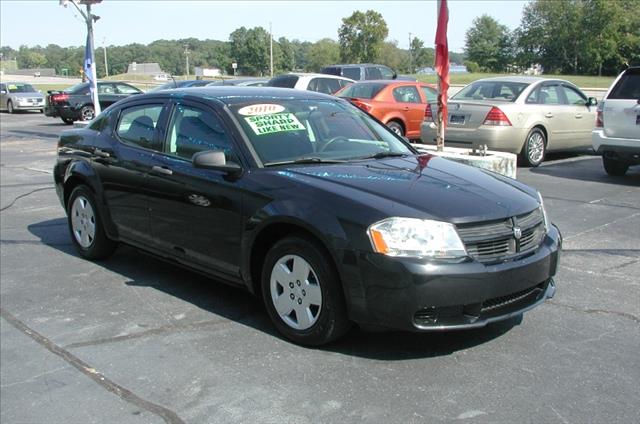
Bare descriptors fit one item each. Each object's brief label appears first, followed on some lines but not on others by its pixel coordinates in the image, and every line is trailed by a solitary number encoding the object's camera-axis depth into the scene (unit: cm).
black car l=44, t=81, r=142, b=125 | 2486
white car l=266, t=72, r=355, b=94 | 1744
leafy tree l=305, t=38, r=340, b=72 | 12638
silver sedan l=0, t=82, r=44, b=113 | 3381
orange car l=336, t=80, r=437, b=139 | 1376
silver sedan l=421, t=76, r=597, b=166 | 1105
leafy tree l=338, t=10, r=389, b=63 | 9938
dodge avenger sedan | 367
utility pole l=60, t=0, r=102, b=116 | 1709
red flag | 859
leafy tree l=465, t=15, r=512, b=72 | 10656
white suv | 968
